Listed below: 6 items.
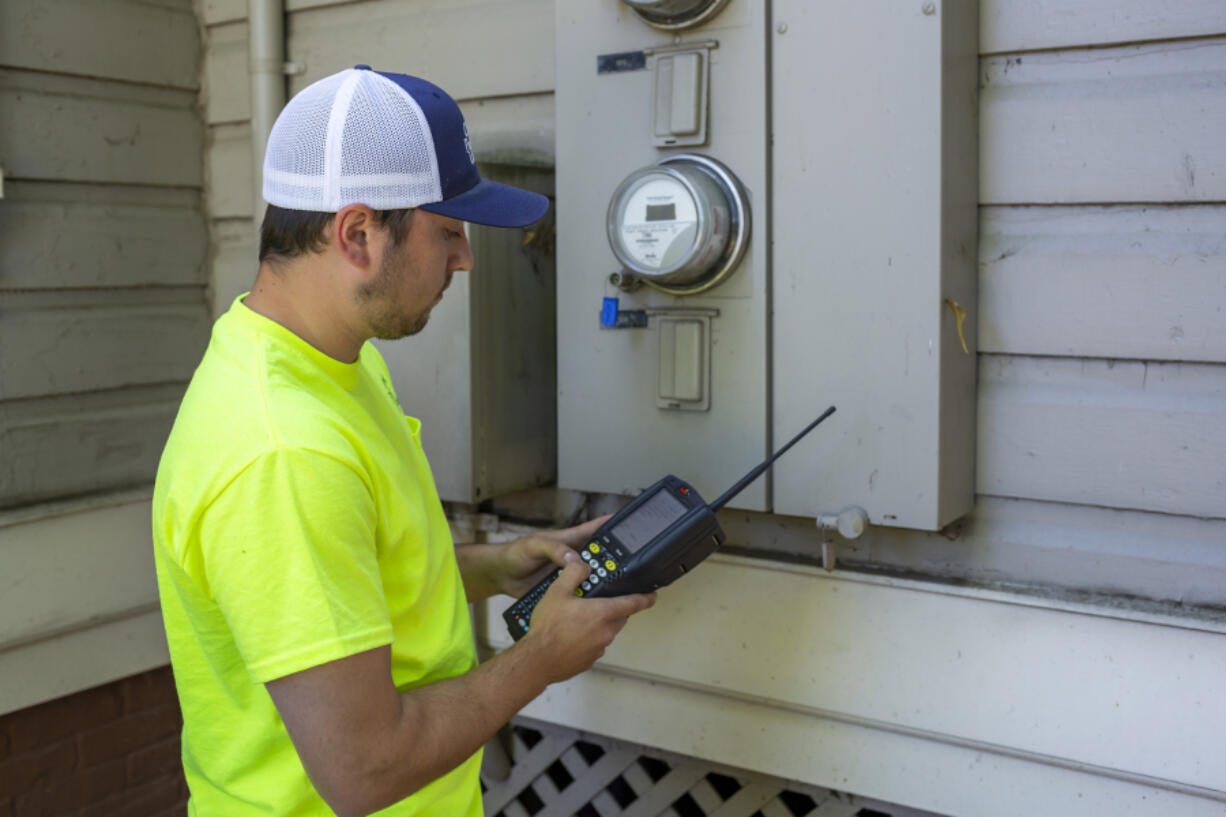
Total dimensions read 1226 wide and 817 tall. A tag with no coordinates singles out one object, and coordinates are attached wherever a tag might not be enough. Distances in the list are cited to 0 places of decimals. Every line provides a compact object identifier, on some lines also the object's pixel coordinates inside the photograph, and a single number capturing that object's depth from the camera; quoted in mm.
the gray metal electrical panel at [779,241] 1511
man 1090
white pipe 2459
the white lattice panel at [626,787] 1980
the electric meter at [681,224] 1575
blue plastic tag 1743
